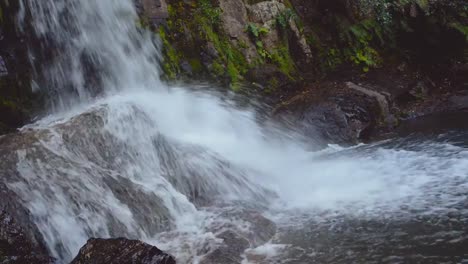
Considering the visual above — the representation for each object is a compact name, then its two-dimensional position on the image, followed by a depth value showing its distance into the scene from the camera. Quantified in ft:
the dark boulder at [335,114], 35.55
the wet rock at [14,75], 29.12
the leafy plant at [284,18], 44.65
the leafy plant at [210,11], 40.60
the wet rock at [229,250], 17.53
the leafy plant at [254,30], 42.32
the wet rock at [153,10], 37.50
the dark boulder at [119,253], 15.71
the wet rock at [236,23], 41.55
